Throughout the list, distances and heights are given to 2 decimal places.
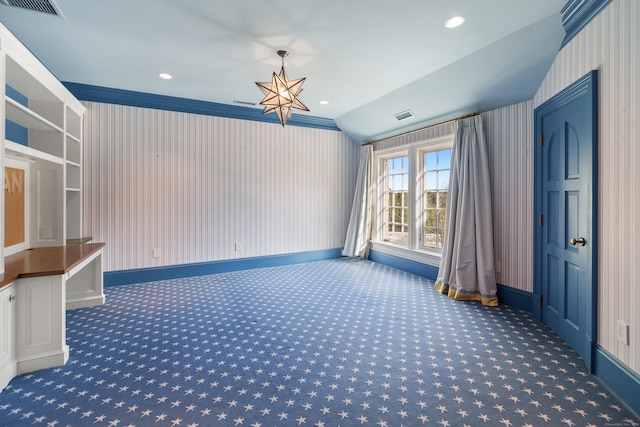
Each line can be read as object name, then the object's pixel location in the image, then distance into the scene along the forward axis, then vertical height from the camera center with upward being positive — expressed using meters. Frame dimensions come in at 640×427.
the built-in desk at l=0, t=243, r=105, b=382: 2.24 -0.74
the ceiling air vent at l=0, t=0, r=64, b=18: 2.41 +1.65
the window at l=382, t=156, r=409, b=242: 5.52 +0.27
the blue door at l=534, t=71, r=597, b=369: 2.30 +0.00
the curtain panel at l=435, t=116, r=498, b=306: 3.78 -0.16
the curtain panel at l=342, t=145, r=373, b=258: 6.09 +0.00
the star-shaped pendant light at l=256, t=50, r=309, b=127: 3.01 +1.19
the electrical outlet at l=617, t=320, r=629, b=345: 1.94 -0.76
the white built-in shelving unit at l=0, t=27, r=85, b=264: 2.89 +0.71
